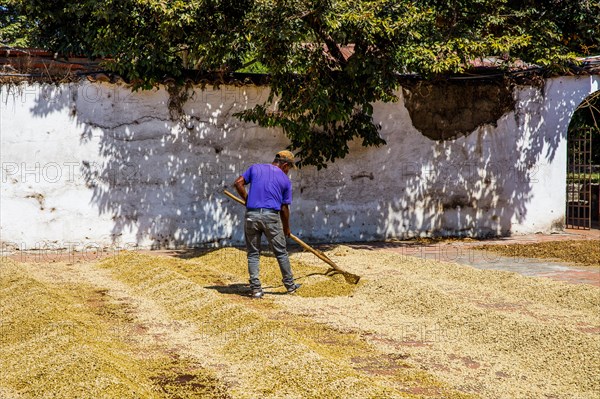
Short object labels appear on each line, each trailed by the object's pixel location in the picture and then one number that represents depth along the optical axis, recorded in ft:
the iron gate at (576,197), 53.01
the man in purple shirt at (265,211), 28.22
